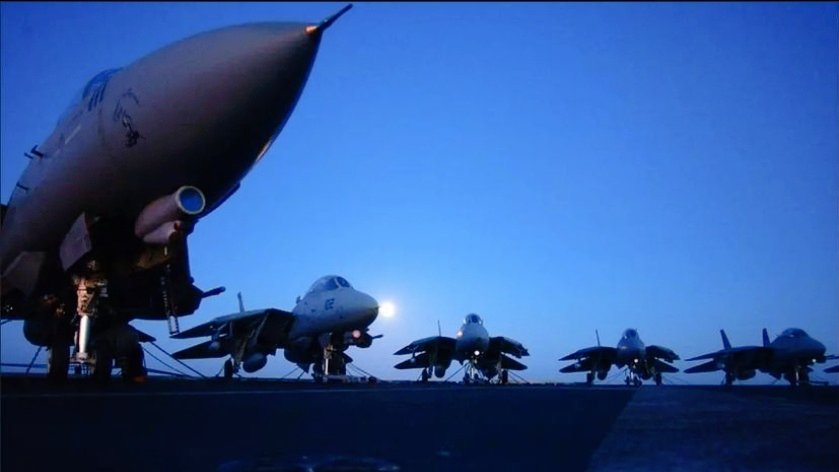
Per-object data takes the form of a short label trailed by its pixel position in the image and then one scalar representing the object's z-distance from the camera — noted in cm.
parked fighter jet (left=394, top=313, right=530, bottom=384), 2958
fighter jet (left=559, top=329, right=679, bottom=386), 3784
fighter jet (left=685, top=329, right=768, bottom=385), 3466
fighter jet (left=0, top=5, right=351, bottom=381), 701
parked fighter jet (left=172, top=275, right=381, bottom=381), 2008
